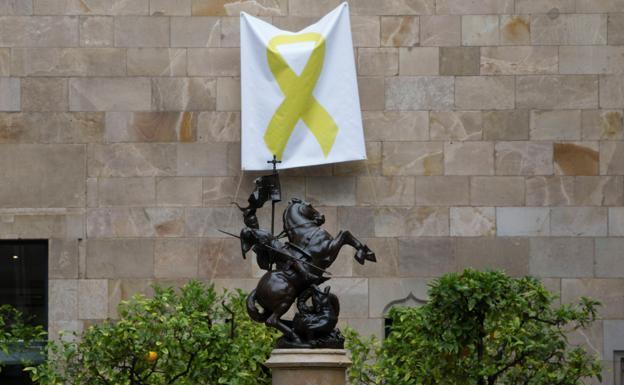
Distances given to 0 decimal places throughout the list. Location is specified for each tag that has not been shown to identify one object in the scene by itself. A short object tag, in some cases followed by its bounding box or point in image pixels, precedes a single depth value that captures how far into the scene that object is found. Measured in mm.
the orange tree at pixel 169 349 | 22172
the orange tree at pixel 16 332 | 24016
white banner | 26531
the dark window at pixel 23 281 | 26922
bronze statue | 18312
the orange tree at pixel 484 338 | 21797
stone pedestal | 17953
